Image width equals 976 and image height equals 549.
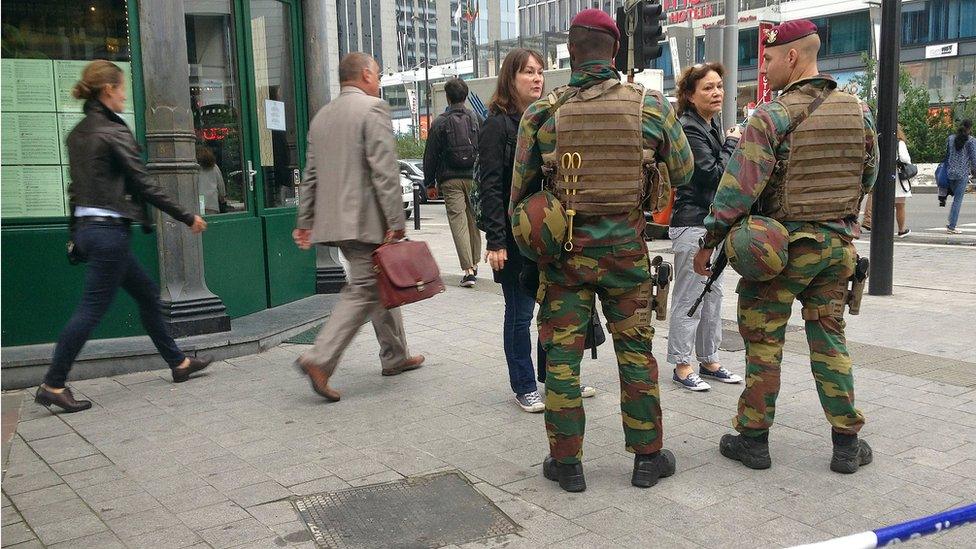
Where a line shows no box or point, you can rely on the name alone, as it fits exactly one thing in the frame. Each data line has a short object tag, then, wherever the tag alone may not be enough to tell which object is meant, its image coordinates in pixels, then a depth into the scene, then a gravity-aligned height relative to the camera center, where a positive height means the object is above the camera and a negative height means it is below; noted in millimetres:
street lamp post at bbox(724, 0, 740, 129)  12516 +1198
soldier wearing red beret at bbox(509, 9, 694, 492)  3691 -316
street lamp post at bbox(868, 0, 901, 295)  8078 -122
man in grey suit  5164 -240
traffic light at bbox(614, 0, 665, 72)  9578 +1152
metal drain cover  3416 -1427
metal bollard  16966 -1128
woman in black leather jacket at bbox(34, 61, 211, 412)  5102 -234
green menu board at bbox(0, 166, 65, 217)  6043 -209
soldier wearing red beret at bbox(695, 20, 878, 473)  3807 -339
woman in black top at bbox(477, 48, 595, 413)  4547 -250
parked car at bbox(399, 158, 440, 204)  25031 -606
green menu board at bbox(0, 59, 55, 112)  5973 +482
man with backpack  9133 -179
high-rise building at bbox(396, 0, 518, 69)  96125 +13581
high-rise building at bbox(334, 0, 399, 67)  109125 +14700
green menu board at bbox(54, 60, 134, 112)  6062 +501
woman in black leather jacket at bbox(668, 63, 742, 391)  5145 -468
